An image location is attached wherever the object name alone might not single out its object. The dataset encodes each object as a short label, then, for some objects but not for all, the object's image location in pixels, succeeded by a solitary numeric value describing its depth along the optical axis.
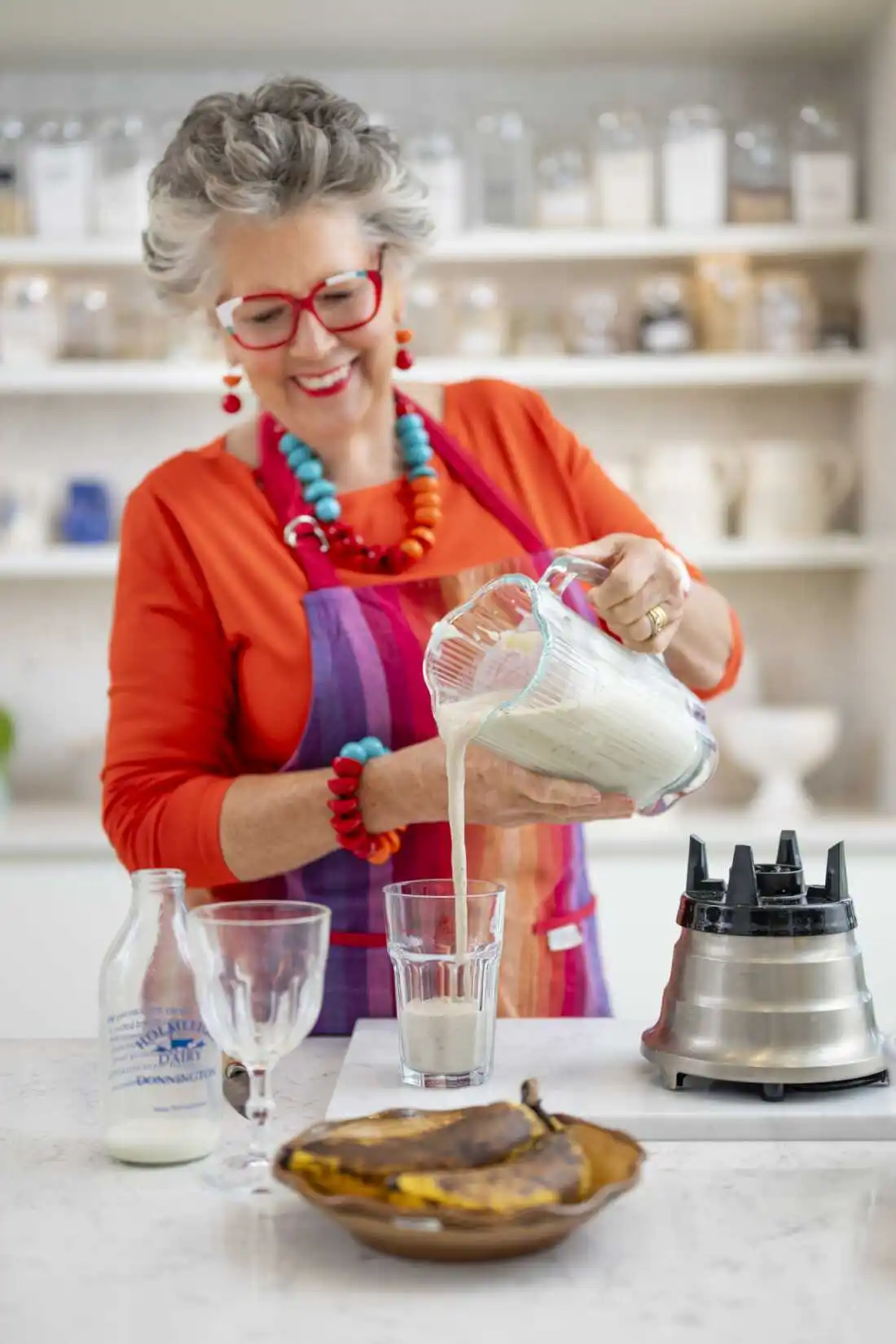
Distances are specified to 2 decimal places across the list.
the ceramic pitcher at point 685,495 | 3.02
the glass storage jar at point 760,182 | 3.03
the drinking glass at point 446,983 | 1.13
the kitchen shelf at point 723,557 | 2.99
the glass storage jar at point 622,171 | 3.00
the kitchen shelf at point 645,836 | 2.72
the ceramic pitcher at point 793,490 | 3.03
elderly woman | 1.46
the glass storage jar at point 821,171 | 3.00
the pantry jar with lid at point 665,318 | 3.03
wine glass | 0.93
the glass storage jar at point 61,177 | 2.98
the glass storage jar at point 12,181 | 3.02
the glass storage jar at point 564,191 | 3.02
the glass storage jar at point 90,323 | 3.04
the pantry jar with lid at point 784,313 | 3.03
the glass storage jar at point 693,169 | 2.99
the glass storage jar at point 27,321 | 3.01
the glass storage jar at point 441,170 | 2.97
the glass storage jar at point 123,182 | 2.98
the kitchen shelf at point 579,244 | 2.98
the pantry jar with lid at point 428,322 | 3.04
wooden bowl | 0.82
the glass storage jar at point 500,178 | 3.03
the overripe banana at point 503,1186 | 0.83
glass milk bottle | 1.01
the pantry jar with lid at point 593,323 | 3.05
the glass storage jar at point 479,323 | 3.03
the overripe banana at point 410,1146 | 0.87
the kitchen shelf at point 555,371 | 2.99
